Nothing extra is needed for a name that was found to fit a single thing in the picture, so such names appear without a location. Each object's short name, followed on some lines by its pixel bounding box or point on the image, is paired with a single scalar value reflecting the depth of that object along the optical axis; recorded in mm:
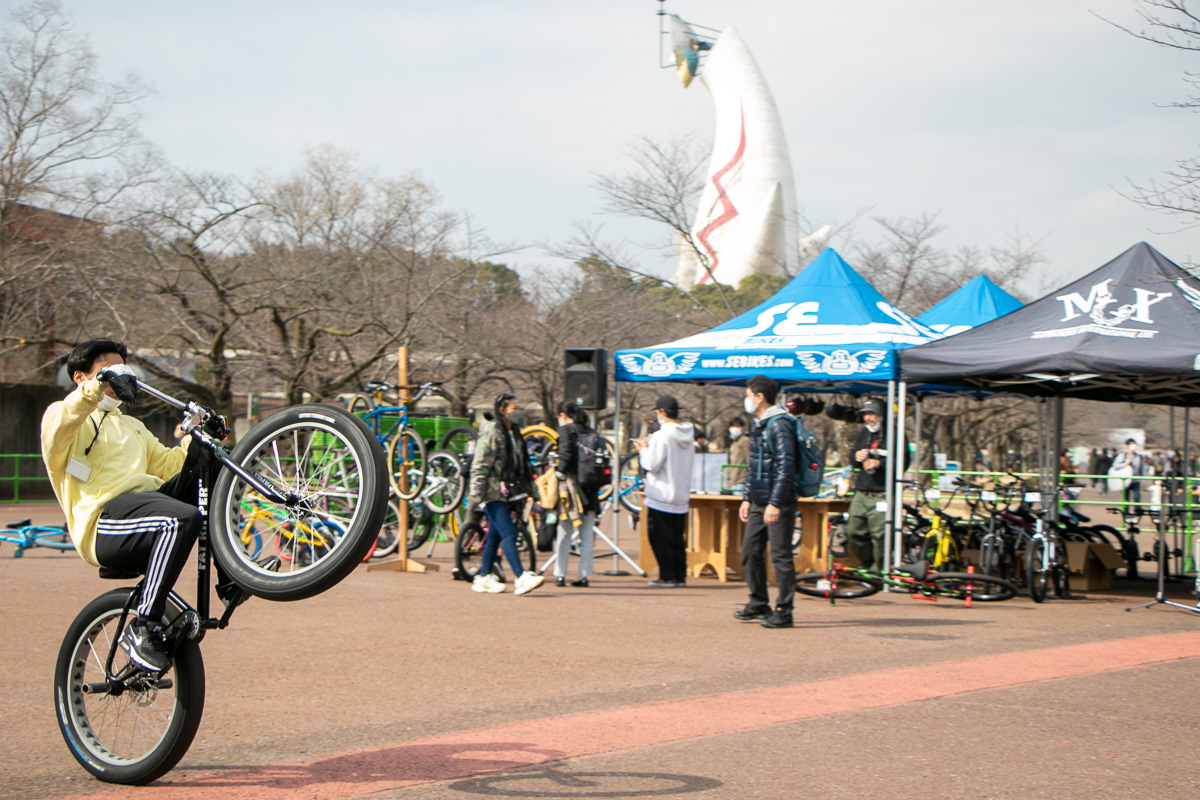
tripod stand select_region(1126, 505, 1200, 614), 10492
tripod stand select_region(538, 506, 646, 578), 12297
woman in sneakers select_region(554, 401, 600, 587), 11641
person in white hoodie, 11852
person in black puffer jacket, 8789
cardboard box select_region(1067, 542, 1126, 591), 12117
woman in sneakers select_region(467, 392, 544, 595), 10711
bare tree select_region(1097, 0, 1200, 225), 8891
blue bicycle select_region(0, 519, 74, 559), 13641
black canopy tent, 9945
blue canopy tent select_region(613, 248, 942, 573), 11586
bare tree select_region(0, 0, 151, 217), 22688
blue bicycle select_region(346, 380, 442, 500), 12617
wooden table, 12641
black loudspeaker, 12773
